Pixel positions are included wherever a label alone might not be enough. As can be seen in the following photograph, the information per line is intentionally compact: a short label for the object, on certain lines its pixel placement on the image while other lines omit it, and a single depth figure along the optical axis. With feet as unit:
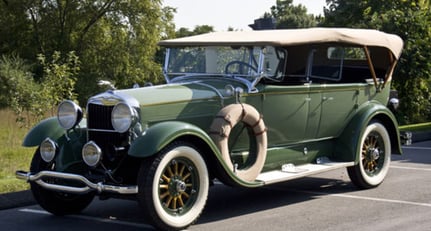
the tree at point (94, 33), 127.75
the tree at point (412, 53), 54.24
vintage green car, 20.79
